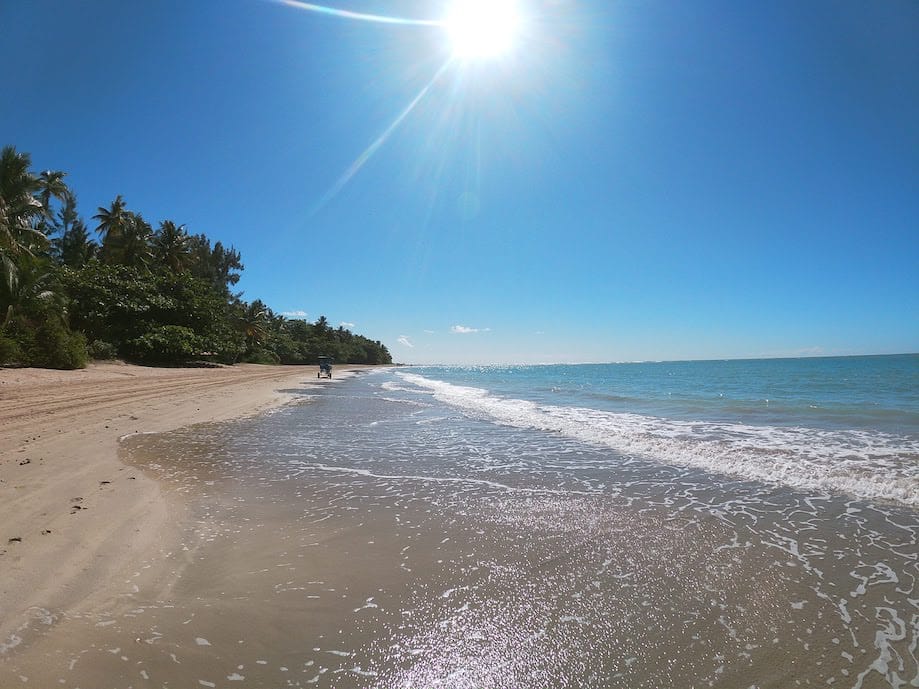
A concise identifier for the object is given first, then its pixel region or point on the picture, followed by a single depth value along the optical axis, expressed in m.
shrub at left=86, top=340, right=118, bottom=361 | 27.69
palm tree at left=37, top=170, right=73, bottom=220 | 38.31
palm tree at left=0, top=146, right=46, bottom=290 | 27.40
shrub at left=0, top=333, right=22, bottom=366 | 18.52
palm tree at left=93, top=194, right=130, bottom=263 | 43.19
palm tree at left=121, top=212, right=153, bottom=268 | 42.94
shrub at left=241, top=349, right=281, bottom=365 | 58.97
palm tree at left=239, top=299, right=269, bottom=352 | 62.97
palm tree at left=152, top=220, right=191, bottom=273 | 46.68
